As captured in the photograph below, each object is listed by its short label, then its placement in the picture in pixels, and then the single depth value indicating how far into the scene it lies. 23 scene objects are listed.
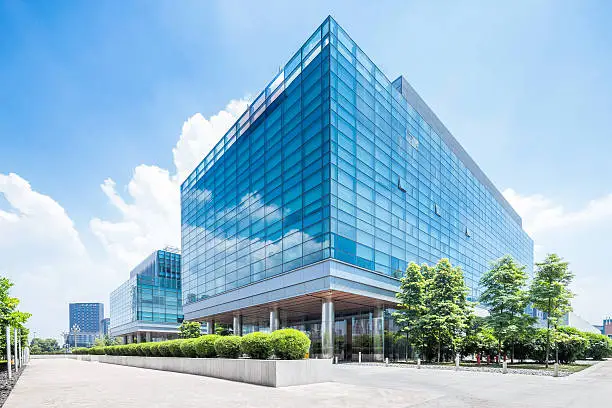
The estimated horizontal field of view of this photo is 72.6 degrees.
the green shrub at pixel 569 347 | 35.09
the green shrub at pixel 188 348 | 23.75
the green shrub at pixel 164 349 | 27.51
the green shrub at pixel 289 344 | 17.00
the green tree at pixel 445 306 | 33.34
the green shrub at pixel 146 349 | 31.60
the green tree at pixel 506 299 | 31.39
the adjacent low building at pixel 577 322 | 82.38
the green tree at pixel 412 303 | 34.25
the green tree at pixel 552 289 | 29.78
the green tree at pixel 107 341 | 119.66
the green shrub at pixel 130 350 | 36.67
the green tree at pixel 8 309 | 20.33
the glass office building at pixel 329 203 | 33.97
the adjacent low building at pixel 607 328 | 140.62
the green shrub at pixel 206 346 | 21.98
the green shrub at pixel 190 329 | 59.91
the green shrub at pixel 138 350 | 33.91
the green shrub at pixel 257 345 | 17.52
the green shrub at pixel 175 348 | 25.95
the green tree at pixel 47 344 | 158.40
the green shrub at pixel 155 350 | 29.48
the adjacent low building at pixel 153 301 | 88.00
